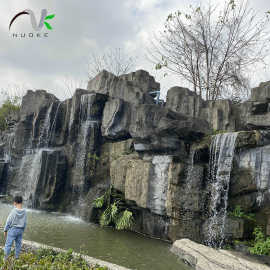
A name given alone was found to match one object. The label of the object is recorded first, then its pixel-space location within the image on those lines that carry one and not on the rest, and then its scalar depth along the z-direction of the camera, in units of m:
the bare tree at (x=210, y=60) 16.77
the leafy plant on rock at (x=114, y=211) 9.20
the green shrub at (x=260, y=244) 6.72
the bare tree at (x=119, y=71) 29.34
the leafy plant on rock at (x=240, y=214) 7.65
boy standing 4.77
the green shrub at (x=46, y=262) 4.64
